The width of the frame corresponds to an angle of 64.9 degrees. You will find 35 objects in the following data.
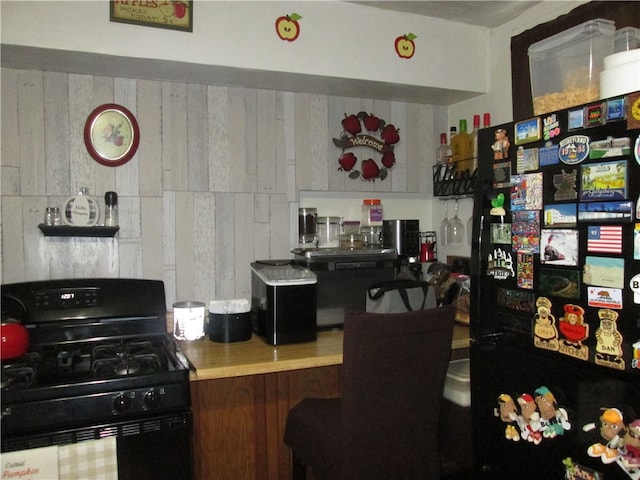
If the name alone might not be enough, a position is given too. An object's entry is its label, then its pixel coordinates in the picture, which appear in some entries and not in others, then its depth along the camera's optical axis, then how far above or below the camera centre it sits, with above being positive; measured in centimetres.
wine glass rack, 253 +22
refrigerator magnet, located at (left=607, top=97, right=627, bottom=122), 124 +28
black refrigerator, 124 -21
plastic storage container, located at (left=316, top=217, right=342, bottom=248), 255 -4
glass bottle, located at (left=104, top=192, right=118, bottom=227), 213 +7
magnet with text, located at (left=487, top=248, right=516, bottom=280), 156 -14
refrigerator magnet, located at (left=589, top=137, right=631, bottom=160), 123 +18
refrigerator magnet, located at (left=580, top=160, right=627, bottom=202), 124 +10
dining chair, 155 -57
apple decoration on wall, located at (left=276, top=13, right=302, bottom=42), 215 +84
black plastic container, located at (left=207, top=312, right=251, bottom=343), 209 -43
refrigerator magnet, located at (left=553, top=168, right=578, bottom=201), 135 +10
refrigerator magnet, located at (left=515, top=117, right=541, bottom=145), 147 +27
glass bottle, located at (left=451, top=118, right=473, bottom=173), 255 +37
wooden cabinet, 197 -80
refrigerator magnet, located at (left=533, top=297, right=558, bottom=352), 143 -31
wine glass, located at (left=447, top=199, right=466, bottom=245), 269 -4
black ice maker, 202 -33
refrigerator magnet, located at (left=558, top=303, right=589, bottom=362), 134 -30
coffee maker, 254 -9
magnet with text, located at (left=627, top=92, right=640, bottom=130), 121 +27
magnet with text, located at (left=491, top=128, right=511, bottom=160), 157 +24
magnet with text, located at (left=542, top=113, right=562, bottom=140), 141 +27
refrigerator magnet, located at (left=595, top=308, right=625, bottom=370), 125 -30
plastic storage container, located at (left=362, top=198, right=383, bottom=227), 262 +6
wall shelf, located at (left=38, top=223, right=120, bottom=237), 200 -3
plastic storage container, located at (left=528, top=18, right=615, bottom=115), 157 +52
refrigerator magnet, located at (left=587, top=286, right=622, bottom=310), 125 -19
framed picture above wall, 192 +82
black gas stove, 151 -49
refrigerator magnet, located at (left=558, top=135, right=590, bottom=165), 133 +19
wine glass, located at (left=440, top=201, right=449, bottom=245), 277 -3
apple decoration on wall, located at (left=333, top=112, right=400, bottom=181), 254 +41
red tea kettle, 169 -39
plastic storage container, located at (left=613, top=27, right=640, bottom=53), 162 +59
